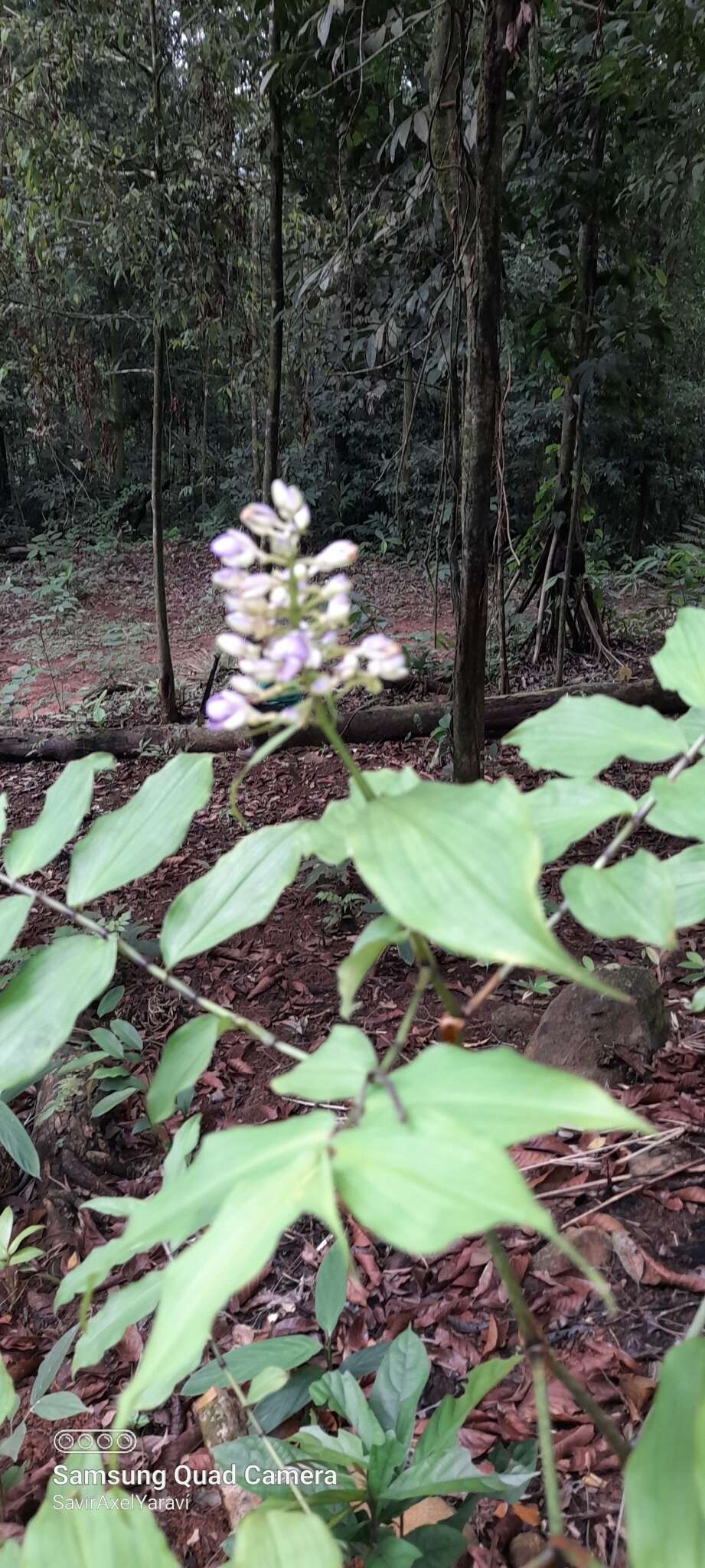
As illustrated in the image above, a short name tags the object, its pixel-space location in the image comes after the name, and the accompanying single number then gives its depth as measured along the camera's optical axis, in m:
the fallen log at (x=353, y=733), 4.65
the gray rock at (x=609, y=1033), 1.98
